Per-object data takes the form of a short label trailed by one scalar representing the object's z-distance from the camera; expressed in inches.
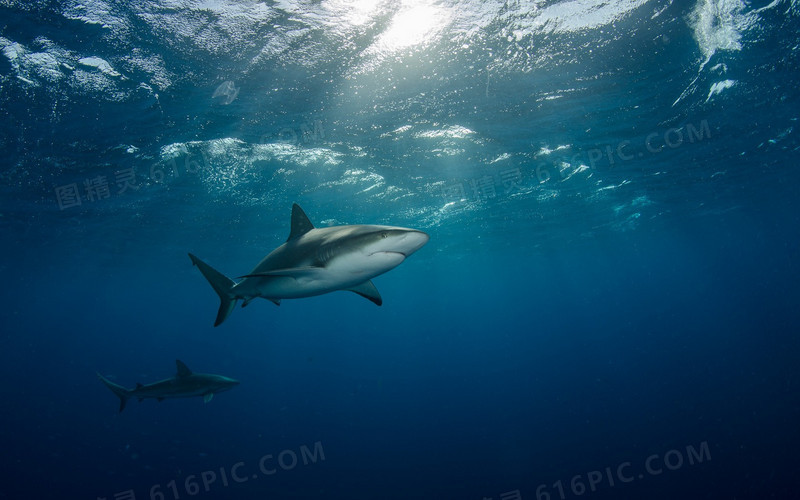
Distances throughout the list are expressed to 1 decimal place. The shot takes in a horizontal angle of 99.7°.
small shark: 323.3
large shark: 113.1
